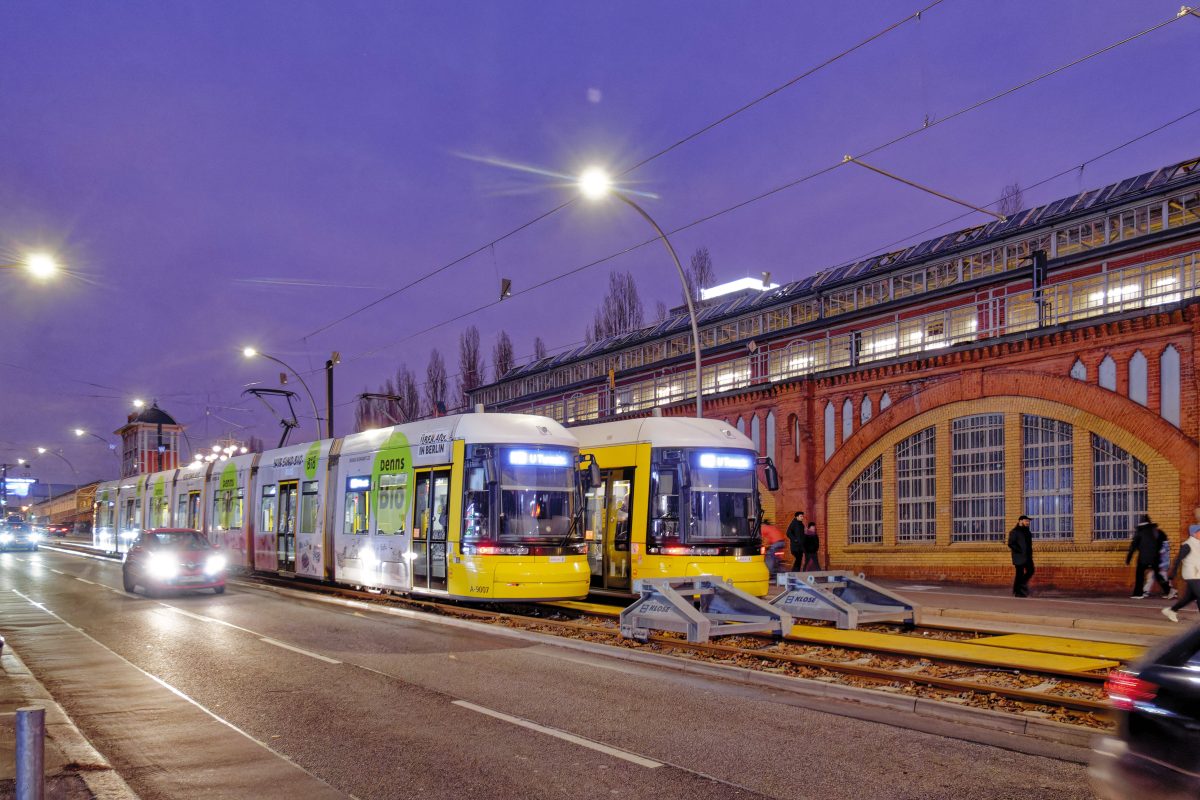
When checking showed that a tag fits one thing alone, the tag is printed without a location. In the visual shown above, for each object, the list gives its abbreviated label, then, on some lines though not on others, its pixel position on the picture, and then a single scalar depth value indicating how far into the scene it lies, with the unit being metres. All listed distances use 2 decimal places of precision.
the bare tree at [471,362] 67.31
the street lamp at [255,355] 35.75
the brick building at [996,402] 19.75
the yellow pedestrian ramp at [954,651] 10.82
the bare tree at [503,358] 65.81
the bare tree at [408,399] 71.12
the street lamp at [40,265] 15.91
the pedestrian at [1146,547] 17.86
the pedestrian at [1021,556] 19.31
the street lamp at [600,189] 18.97
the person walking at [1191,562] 13.08
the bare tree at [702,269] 56.28
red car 21.62
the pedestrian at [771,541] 22.14
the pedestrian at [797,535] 22.98
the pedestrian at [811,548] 22.88
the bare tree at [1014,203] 43.69
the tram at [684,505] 16.89
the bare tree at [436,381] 69.00
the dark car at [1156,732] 4.33
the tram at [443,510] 15.91
